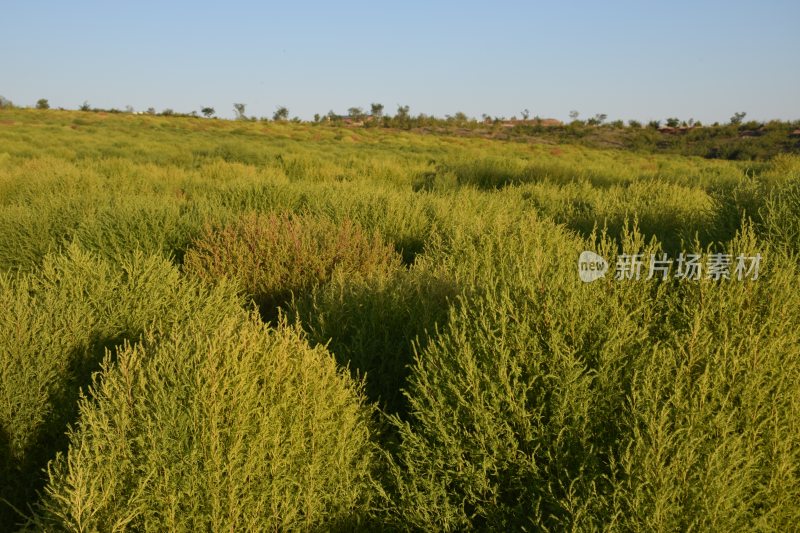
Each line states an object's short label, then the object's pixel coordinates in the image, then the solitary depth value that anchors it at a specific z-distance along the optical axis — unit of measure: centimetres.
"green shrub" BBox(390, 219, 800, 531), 225
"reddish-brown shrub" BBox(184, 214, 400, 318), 548
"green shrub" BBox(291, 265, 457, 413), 380
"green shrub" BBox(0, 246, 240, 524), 335
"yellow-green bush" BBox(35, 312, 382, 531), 230
